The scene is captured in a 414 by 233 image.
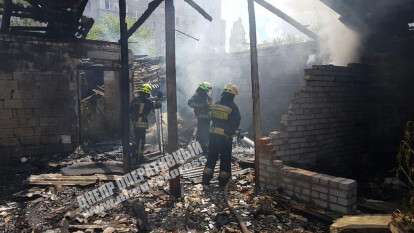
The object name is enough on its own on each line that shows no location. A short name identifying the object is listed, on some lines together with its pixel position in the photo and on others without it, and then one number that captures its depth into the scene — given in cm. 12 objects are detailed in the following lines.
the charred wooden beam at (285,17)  636
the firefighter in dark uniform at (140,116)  856
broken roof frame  827
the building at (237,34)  4753
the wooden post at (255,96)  560
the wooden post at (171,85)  559
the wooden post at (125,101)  718
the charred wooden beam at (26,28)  945
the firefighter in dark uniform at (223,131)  632
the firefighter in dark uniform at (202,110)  859
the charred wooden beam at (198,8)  617
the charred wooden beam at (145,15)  619
